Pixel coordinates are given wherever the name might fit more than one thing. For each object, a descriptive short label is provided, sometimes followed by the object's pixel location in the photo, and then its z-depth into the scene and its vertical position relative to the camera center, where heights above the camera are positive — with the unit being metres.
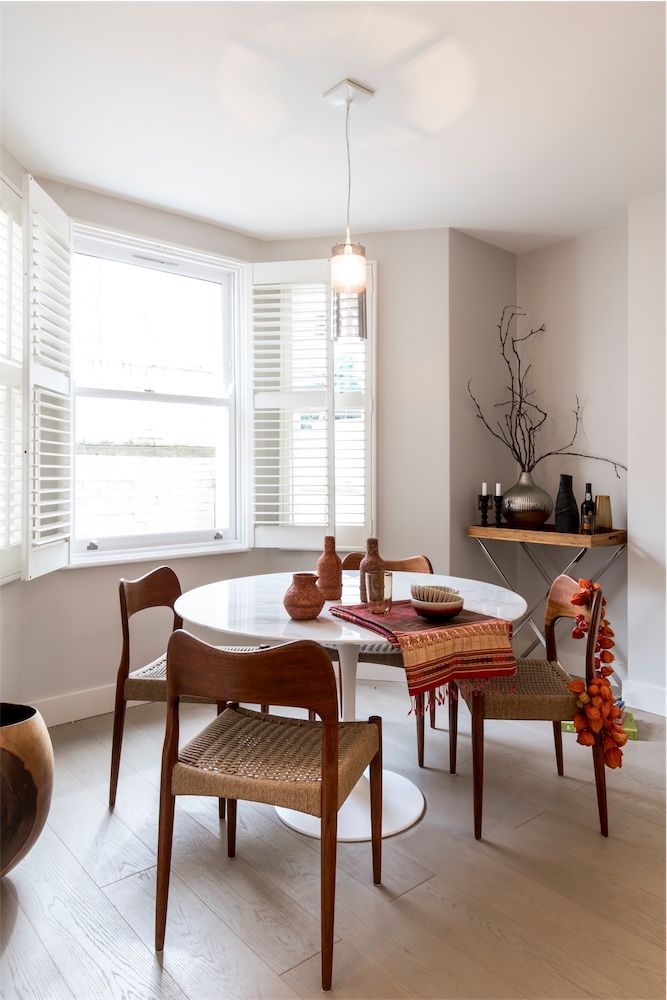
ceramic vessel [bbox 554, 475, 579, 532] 3.65 -0.08
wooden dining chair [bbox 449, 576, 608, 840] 2.13 -0.68
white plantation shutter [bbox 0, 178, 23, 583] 2.78 +0.49
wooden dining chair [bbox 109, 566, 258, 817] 2.33 -0.66
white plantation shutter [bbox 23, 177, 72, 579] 2.79 +0.49
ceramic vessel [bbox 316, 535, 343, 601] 2.32 -0.28
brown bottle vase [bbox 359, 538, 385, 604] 2.12 -0.22
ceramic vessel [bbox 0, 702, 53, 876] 1.77 -0.80
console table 3.40 -0.24
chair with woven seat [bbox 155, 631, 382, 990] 1.49 -0.68
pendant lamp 2.32 +0.75
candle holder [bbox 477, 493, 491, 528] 3.83 -0.07
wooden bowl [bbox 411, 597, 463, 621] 1.95 -0.34
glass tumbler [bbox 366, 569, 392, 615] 2.06 -0.31
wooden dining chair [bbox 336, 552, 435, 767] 2.58 -0.61
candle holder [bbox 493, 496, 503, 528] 3.83 -0.07
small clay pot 1.97 -0.32
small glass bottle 3.50 -0.11
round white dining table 1.87 -0.38
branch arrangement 4.18 +0.55
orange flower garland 2.11 -0.72
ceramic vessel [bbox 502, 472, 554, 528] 3.73 -0.06
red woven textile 1.79 -0.43
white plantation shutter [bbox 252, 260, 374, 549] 3.82 +0.49
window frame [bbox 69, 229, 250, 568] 3.37 +0.55
